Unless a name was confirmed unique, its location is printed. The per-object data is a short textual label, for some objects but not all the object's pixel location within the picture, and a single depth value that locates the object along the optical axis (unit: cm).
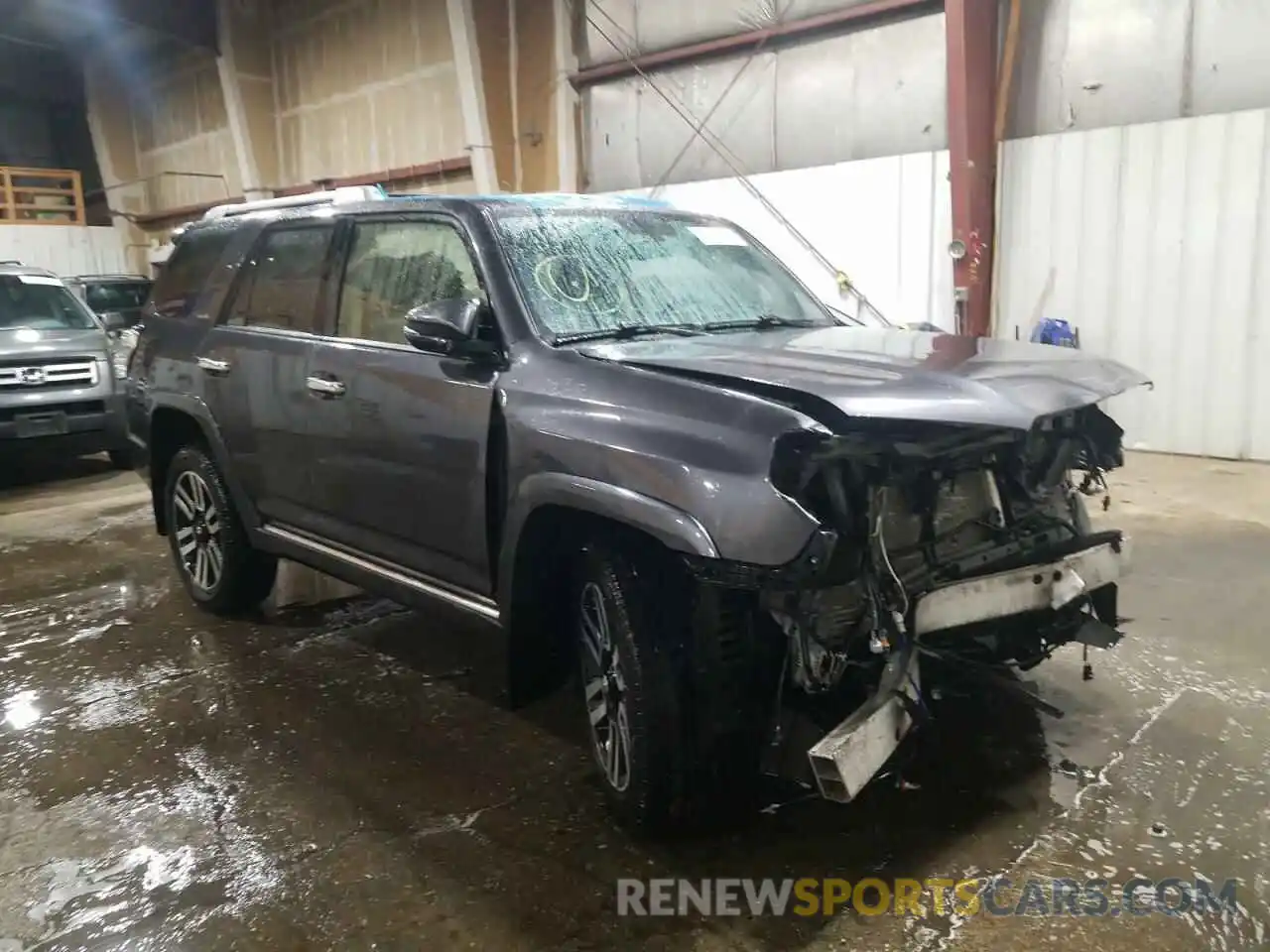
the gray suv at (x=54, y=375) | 768
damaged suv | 226
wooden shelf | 1722
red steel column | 750
